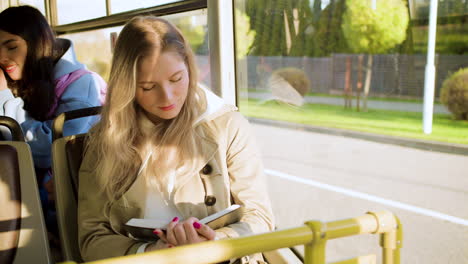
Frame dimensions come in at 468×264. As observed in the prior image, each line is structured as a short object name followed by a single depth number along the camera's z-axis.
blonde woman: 1.54
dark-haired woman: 2.37
